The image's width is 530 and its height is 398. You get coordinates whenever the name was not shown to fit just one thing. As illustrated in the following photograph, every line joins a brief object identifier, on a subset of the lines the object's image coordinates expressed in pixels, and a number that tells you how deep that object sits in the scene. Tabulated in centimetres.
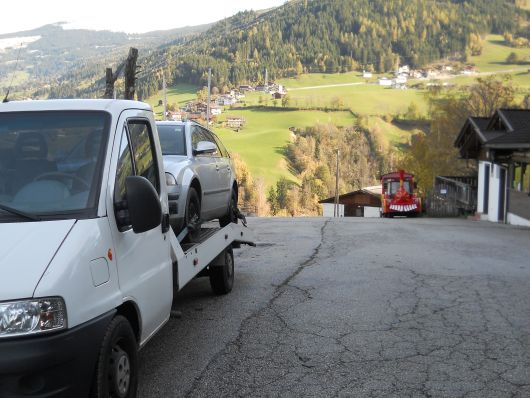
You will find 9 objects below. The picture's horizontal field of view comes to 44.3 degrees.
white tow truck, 308
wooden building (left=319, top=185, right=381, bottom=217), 6525
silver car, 659
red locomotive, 3519
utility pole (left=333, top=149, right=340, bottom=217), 5737
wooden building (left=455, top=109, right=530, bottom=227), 2727
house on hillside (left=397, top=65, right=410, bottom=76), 16900
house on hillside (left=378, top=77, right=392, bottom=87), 15888
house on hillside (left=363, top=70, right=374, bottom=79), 16925
